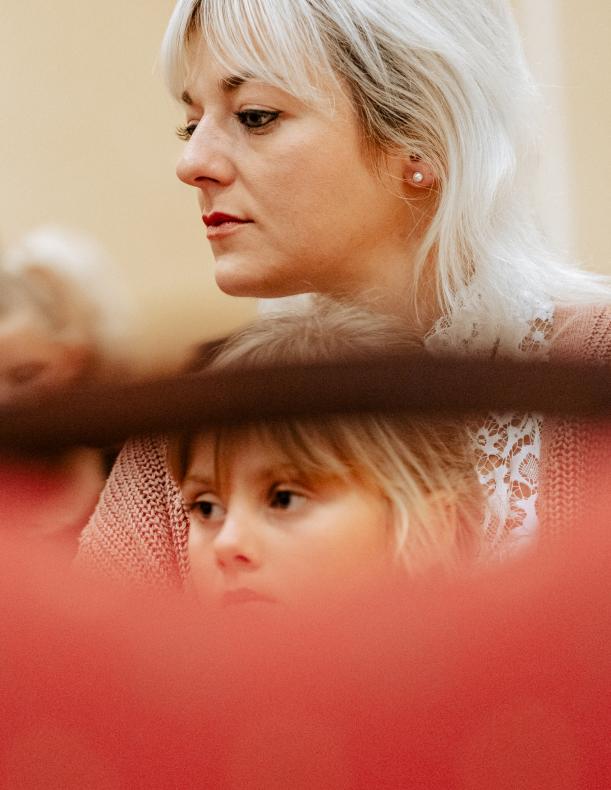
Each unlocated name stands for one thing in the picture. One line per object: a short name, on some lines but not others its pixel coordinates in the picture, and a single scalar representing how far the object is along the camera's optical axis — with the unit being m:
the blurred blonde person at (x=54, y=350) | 2.54
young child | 2.78
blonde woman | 3.06
